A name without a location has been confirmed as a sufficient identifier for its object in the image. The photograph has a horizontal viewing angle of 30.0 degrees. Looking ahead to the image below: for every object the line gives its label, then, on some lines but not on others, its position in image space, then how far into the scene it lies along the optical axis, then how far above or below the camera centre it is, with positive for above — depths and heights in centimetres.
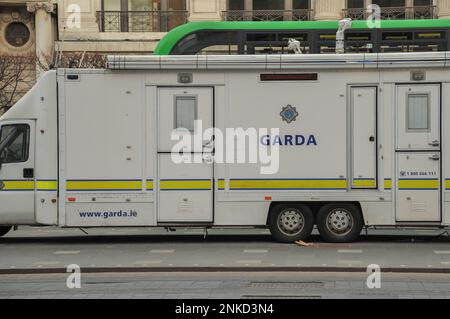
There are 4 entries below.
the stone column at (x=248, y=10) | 3828 +642
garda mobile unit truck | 1479 +10
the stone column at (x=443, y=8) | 3725 +632
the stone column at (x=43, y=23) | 3903 +595
